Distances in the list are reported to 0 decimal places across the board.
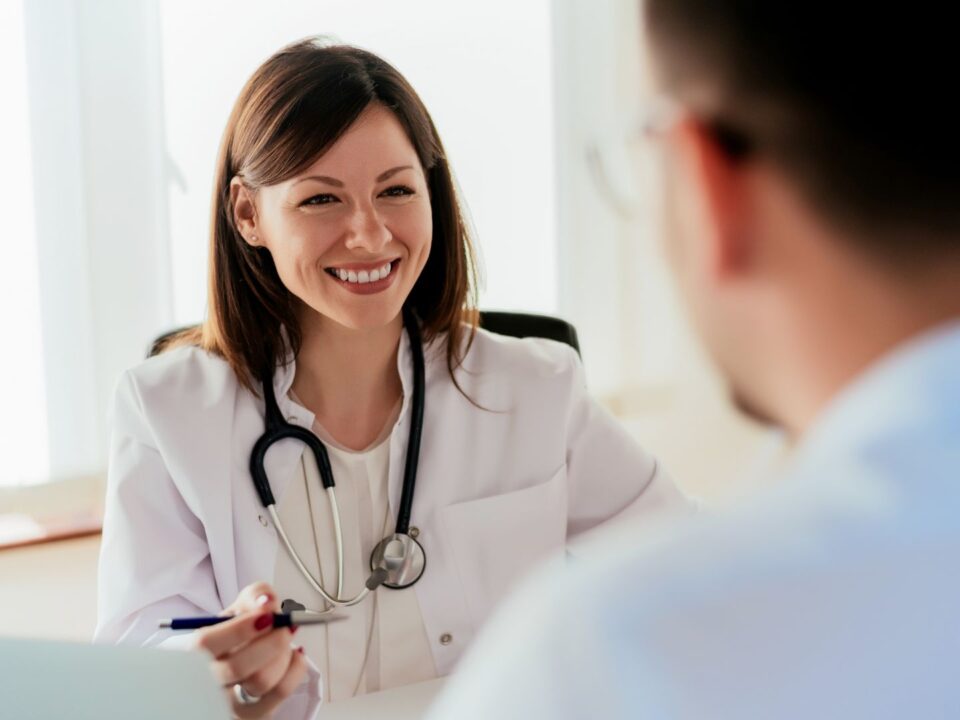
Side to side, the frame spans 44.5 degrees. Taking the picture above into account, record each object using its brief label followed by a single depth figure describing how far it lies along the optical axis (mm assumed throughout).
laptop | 858
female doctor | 1488
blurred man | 433
